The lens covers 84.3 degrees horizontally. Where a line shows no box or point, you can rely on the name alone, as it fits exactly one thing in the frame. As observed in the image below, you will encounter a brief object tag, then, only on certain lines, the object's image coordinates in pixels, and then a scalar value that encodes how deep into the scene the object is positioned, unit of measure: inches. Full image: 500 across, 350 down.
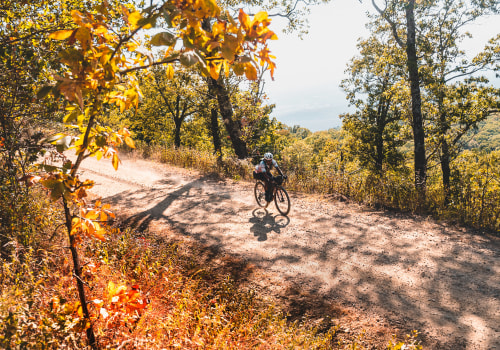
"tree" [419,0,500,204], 578.9
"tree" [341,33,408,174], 890.1
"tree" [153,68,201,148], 615.3
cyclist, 347.3
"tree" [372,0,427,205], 447.5
